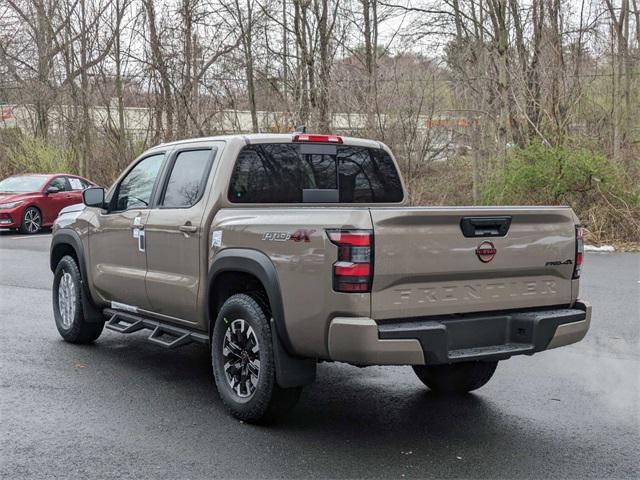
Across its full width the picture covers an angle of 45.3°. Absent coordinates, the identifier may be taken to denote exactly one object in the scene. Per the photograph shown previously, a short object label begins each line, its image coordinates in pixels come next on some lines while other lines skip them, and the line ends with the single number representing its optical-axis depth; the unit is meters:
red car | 19.22
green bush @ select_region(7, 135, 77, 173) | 26.73
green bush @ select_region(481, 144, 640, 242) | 15.59
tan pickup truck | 4.27
